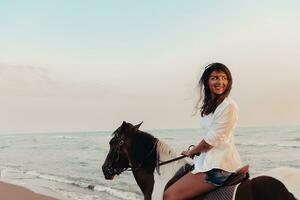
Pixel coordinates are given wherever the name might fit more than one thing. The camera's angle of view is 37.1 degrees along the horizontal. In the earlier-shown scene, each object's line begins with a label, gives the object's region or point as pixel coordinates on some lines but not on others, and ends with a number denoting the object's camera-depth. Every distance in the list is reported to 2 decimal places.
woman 4.20
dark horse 4.96
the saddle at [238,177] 4.22
